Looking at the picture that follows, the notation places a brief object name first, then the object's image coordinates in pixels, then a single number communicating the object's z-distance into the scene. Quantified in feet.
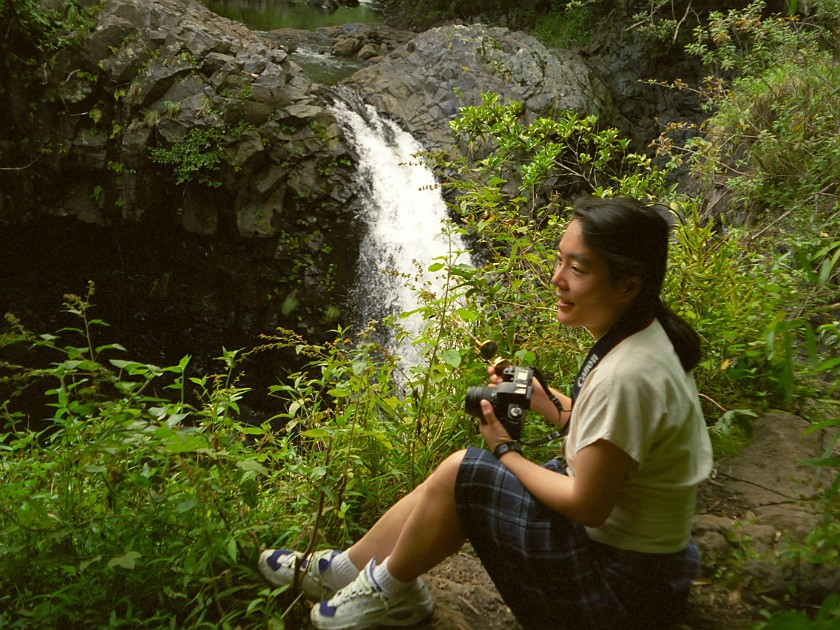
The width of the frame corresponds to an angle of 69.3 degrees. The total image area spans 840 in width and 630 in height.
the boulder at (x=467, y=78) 35.06
